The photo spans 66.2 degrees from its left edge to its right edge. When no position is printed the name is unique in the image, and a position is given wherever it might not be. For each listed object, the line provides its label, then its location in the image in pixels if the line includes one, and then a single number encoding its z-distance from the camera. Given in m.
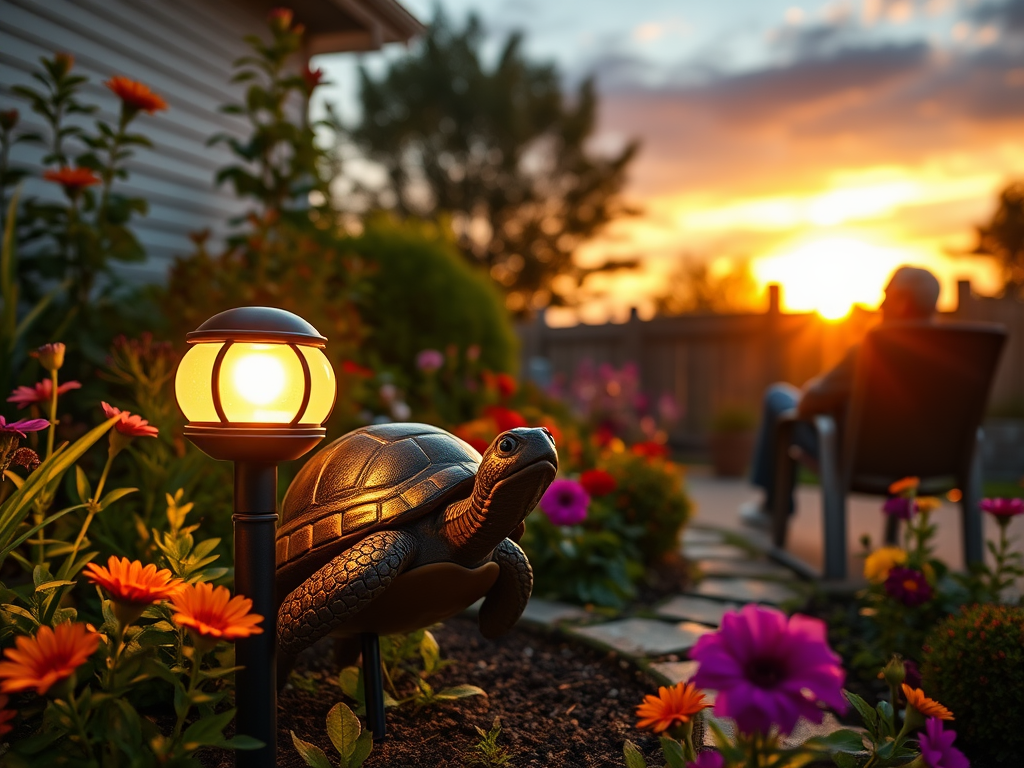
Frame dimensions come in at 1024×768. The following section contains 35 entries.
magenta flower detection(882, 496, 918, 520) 2.60
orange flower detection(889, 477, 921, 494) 2.49
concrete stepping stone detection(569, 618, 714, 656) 2.42
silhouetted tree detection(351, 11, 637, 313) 21.38
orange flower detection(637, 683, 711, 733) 1.14
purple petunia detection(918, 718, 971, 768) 1.10
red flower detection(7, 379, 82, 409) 1.56
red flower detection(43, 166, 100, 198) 3.08
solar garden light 1.32
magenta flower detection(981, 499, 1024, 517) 2.19
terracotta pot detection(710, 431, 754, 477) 7.93
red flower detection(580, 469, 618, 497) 3.05
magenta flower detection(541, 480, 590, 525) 2.65
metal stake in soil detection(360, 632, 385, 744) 1.64
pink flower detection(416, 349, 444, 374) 4.42
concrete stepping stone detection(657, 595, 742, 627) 2.85
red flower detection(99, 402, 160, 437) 1.47
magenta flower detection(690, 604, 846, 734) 0.89
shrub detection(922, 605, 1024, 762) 1.75
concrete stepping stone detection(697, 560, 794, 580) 3.63
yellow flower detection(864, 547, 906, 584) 2.44
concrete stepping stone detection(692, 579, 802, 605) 3.17
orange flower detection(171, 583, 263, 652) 1.06
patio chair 3.21
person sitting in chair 3.36
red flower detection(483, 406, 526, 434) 3.28
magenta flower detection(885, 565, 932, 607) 2.27
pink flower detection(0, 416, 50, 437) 1.39
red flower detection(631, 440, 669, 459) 4.02
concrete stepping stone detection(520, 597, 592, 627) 2.73
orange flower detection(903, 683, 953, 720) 1.18
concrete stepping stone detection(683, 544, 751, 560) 4.04
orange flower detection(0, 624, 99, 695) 1.00
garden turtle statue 1.43
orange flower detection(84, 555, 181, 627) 1.09
